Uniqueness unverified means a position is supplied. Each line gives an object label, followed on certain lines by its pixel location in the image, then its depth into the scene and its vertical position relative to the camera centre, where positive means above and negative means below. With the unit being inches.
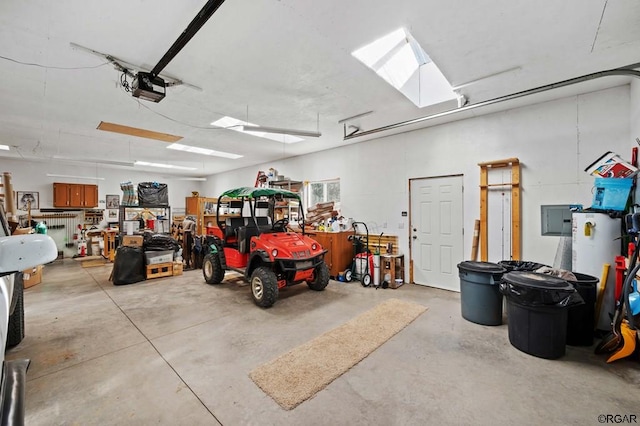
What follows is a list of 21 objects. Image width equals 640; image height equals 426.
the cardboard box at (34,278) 198.1 -52.6
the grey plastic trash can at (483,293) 130.3 -42.5
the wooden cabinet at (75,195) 339.6 +21.8
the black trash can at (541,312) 99.0 -40.2
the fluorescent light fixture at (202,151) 263.3 +65.4
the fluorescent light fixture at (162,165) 343.9 +63.8
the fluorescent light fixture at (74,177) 329.6 +46.0
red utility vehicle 156.1 -27.9
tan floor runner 84.6 -57.6
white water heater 115.6 -17.4
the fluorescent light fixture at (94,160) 282.2 +57.0
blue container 115.3 +7.6
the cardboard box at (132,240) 215.2 -24.2
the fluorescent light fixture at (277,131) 163.9 +51.9
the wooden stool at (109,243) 296.2 -37.1
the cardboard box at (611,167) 118.8 +20.2
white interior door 188.4 -15.4
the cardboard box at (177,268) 235.2 -51.4
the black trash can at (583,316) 109.2 -44.7
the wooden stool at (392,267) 198.1 -44.2
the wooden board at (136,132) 198.1 +64.9
